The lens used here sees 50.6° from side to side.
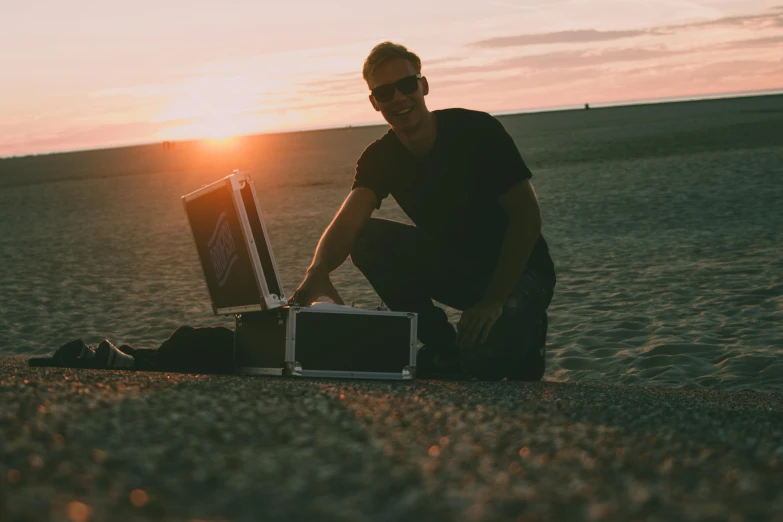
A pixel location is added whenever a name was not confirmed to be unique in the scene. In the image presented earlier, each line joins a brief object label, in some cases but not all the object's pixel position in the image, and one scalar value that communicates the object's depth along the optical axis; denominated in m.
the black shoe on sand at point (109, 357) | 4.33
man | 4.50
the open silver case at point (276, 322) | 4.20
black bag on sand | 4.34
